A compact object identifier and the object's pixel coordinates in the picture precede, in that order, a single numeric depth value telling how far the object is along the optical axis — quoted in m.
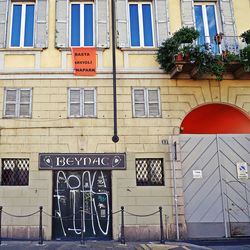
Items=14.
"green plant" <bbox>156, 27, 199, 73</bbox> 10.80
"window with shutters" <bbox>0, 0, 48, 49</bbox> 11.50
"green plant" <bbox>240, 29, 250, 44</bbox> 11.14
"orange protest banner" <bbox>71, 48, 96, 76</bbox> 11.34
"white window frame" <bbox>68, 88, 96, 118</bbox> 11.09
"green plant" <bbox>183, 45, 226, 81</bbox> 10.55
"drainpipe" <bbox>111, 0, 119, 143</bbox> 10.88
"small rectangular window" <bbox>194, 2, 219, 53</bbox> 12.02
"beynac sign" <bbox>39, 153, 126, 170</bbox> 10.62
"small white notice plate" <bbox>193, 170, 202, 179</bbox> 10.97
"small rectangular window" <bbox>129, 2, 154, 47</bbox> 11.85
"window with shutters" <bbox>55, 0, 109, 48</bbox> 11.59
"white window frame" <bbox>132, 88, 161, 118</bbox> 11.23
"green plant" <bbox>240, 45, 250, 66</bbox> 10.66
